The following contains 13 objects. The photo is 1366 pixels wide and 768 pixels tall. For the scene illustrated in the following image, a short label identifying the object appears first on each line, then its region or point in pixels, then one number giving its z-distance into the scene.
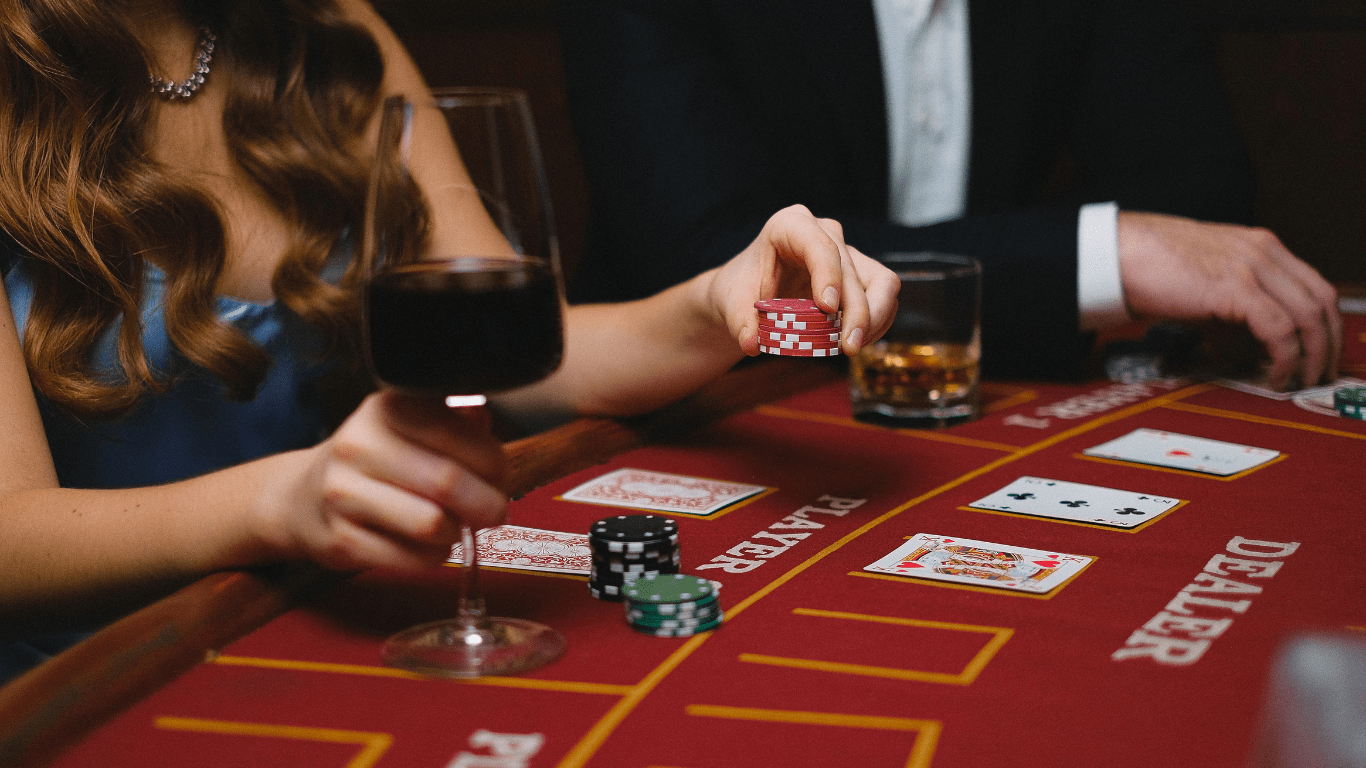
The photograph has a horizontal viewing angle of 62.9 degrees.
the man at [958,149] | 1.90
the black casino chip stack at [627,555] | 1.00
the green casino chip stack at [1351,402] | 1.61
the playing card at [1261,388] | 1.78
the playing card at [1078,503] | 1.21
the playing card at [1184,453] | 1.40
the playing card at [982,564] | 1.02
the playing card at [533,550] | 1.10
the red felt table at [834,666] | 0.73
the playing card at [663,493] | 1.28
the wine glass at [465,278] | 0.82
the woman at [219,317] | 0.93
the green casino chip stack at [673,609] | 0.90
